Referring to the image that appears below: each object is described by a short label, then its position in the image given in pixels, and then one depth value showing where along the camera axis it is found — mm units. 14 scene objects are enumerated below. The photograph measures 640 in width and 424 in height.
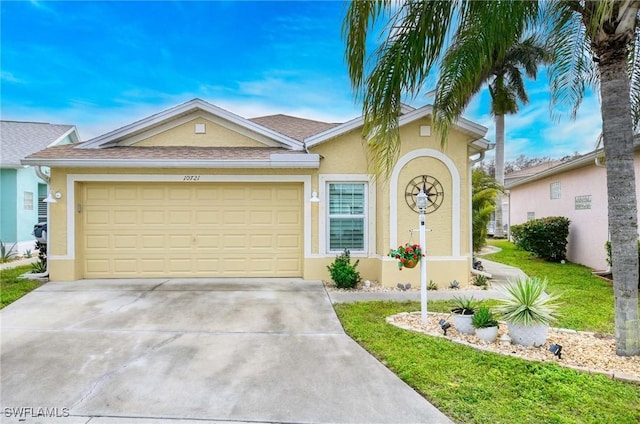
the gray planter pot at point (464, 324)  5133
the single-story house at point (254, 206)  8430
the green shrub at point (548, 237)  12859
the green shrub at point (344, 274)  8180
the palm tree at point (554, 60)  4246
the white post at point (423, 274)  5715
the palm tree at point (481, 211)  12344
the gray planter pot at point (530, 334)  4573
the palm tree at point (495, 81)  5227
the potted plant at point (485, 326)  4848
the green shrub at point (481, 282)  8573
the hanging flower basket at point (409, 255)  6140
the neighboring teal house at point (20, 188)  13148
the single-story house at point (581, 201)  10875
